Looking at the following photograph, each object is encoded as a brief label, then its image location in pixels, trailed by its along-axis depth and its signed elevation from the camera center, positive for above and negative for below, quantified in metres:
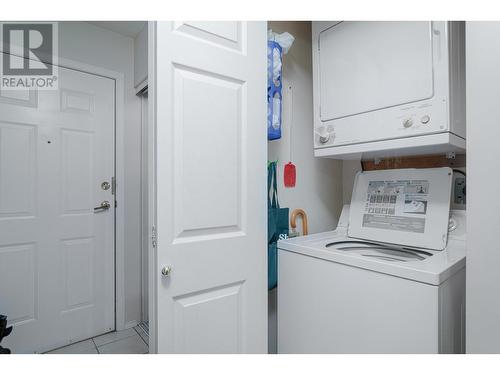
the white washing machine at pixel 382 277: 1.02 -0.37
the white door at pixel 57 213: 1.90 -0.16
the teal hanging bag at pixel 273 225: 1.55 -0.20
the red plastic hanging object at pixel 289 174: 1.78 +0.11
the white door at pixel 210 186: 1.07 +0.02
